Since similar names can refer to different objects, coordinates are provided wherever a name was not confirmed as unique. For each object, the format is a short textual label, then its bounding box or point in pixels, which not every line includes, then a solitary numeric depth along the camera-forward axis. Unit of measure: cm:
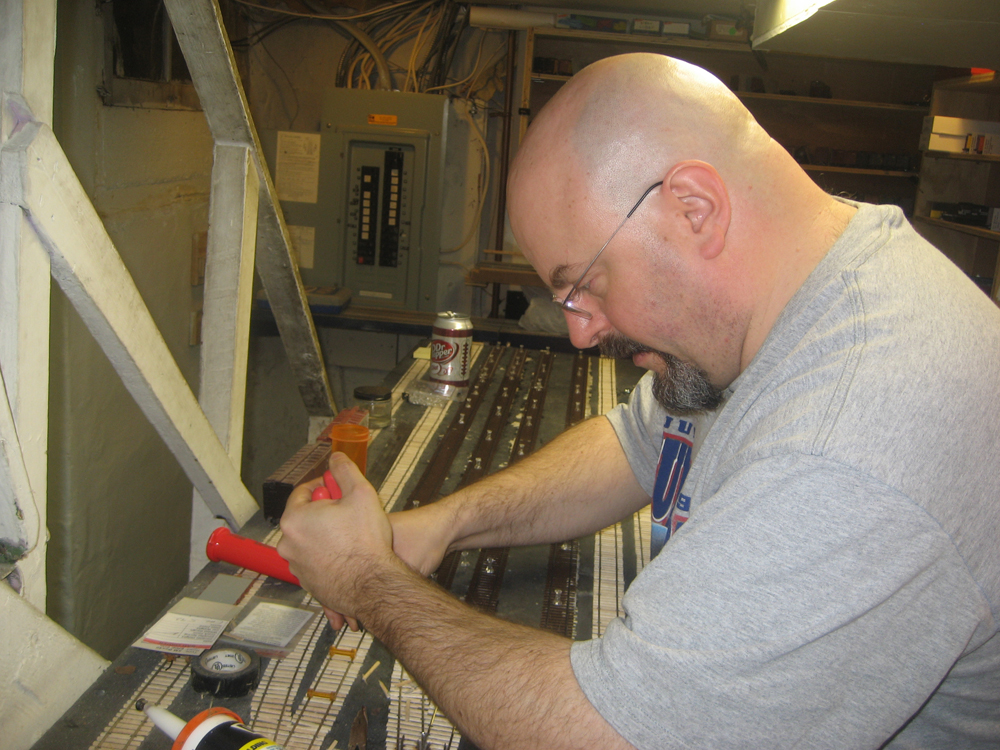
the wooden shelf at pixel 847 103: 382
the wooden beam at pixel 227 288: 140
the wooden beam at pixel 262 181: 122
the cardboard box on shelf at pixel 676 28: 375
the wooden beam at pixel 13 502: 83
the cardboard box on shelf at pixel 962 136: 340
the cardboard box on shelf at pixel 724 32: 372
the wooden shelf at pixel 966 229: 315
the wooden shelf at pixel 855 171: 386
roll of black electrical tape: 92
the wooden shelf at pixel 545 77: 392
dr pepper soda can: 210
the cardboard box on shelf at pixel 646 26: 378
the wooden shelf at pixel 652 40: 375
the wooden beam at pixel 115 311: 85
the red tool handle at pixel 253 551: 118
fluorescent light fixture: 159
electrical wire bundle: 409
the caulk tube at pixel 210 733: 75
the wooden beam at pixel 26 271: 80
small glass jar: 188
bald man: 65
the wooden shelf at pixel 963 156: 328
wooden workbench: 88
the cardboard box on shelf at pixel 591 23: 381
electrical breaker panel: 382
